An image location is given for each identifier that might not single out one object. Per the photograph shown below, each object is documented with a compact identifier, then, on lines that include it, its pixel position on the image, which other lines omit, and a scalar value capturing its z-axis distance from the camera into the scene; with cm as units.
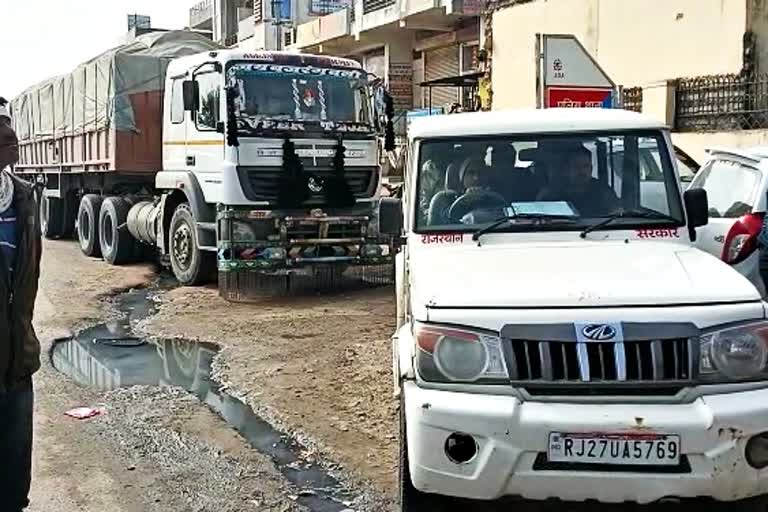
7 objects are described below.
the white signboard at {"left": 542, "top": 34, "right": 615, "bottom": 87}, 1172
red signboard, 1162
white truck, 1057
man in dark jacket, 319
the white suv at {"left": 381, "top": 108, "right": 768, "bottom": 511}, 338
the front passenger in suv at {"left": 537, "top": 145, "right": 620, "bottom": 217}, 477
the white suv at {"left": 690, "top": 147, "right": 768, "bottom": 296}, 672
